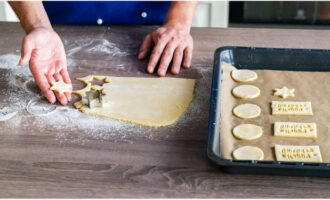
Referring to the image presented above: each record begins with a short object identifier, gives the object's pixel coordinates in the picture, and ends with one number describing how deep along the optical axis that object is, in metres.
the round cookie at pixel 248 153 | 0.94
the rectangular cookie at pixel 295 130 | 1.00
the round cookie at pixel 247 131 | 1.00
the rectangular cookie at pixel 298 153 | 0.93
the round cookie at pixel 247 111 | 1.07
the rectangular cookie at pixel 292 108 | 1.07
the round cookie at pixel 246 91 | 1.14
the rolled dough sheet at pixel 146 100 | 1.07
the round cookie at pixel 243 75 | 1.19
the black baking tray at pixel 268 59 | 1.15
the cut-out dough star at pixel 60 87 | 1.14
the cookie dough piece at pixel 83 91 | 1.15
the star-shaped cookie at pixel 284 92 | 1.13
